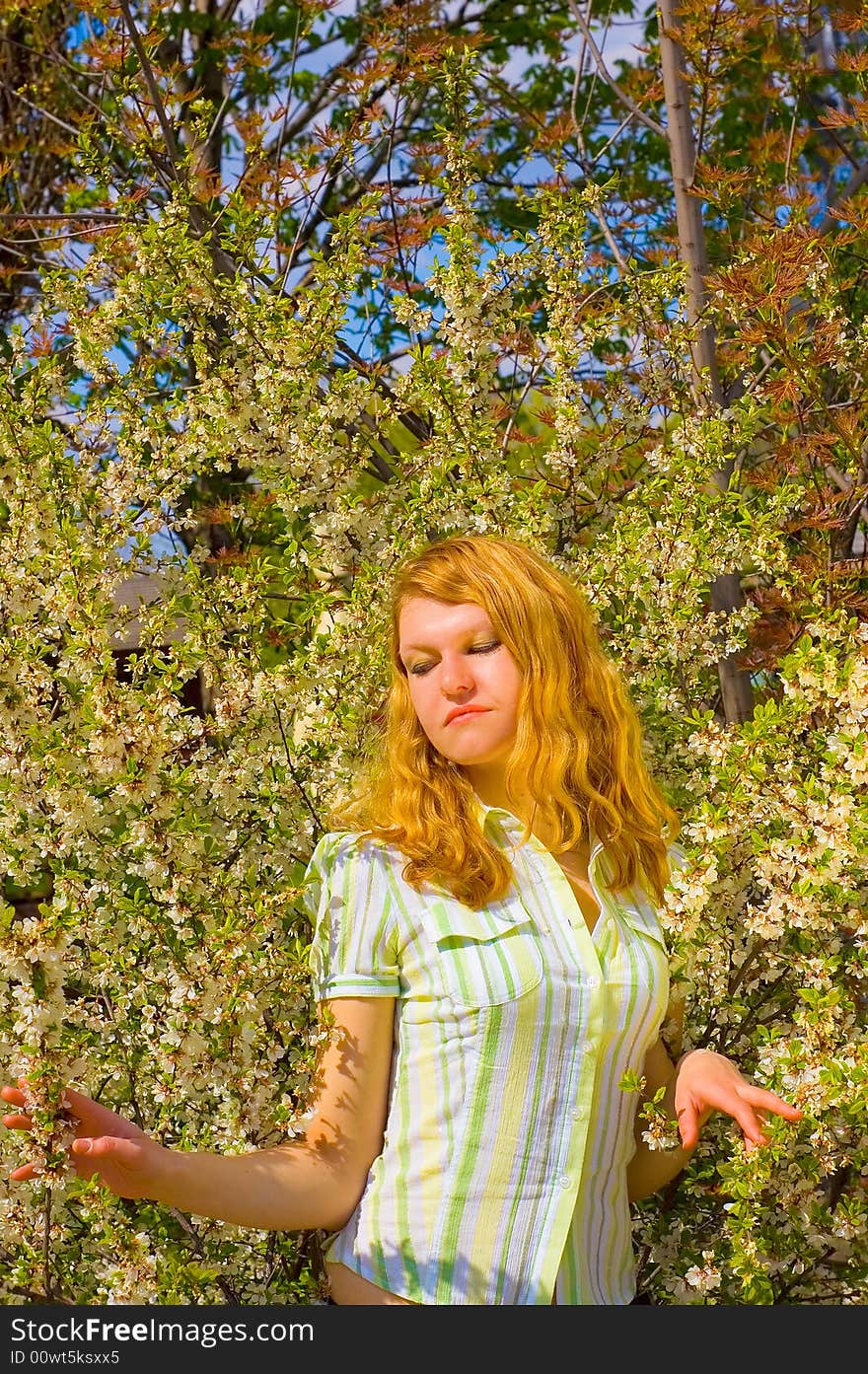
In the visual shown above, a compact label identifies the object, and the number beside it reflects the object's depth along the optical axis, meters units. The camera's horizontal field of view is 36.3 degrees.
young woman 1.77
